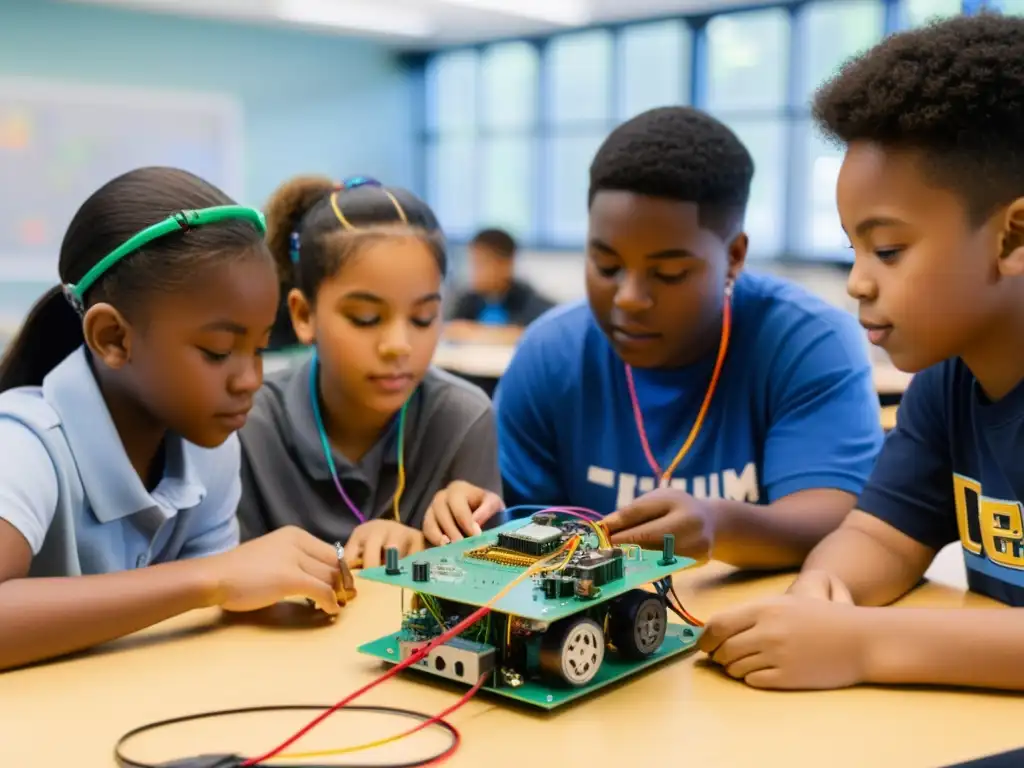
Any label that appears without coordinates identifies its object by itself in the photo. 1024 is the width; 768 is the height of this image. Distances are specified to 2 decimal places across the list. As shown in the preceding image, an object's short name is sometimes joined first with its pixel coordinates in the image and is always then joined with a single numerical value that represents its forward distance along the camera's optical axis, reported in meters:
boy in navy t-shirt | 1.10
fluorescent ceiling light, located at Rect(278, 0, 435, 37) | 9.40
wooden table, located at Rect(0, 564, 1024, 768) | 0.93
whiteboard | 8.50
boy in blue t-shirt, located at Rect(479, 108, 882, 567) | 1.83
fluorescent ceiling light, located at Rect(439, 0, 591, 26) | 8.82
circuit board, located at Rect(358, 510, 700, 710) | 1.01
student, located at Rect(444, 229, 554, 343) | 7.54
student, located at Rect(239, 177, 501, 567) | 1.88
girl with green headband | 1.26
